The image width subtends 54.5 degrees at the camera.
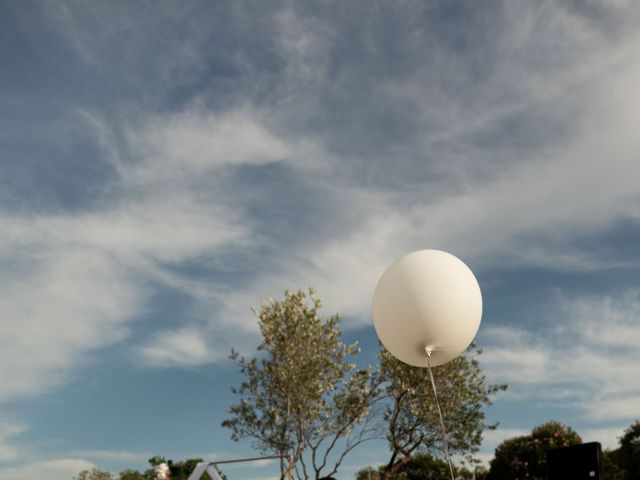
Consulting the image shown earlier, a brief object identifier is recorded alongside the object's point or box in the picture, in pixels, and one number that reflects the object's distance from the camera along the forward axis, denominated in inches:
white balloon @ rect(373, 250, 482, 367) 310.3
